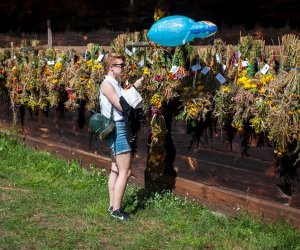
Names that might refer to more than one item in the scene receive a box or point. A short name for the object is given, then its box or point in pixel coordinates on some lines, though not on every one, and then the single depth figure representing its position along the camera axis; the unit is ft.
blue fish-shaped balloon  15.55
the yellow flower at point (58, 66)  24.59
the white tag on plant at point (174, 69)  18.51
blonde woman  16.71
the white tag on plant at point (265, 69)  15.65
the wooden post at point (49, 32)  27.48
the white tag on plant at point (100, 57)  22.35
